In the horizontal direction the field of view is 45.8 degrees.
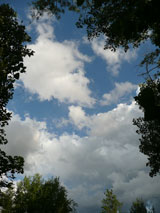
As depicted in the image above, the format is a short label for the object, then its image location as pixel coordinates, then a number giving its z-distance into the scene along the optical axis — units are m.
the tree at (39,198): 37.12
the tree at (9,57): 11.36
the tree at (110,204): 34.09
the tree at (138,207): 54.09
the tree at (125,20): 4.11
